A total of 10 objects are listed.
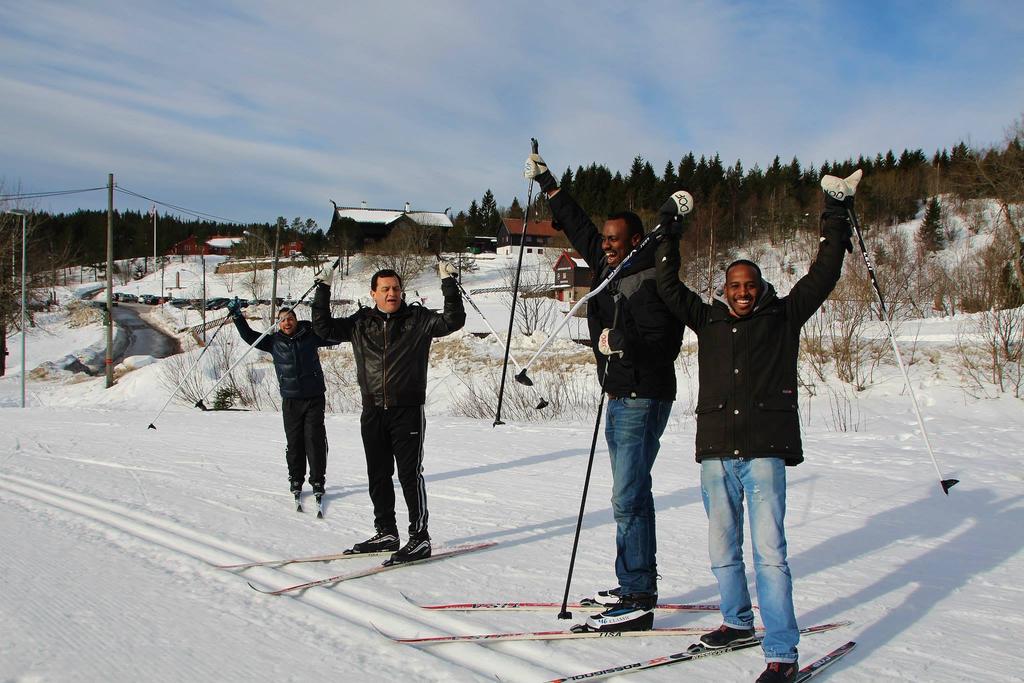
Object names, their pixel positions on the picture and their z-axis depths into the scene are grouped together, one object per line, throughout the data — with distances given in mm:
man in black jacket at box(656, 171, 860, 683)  3162
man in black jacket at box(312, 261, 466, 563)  5020
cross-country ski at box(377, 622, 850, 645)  3523
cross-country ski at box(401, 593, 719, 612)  4016
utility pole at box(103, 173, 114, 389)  26500
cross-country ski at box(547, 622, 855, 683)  3141
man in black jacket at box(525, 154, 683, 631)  3713
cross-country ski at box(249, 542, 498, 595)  4289
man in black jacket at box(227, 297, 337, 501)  6891
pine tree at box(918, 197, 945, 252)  51281
